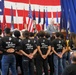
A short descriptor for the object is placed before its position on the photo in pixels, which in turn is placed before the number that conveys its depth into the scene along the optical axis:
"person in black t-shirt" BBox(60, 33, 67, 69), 7.85
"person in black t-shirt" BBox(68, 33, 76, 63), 7.81
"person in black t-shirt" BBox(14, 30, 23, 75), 6.76
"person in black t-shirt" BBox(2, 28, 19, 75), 6.32
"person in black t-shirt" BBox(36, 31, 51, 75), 6.95
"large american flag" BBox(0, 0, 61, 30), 11.24
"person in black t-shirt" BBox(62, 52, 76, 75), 3.35
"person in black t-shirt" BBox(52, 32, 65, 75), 7.30
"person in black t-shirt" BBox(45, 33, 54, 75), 7.72
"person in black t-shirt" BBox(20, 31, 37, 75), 6.58
